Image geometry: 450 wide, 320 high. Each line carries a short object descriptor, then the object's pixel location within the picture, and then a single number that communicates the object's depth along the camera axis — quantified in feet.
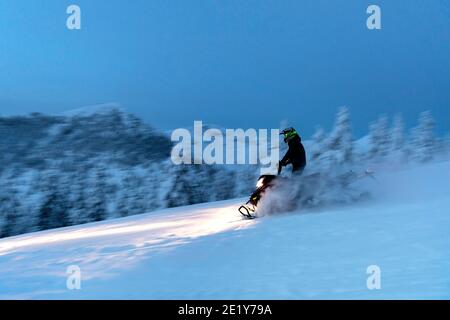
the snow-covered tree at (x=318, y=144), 122.31
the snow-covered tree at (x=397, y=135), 116.47
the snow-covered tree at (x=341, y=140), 113.50
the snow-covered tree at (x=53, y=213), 140.65
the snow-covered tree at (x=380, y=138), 116.78
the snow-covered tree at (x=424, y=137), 109.14
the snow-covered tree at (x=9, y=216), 148.11
